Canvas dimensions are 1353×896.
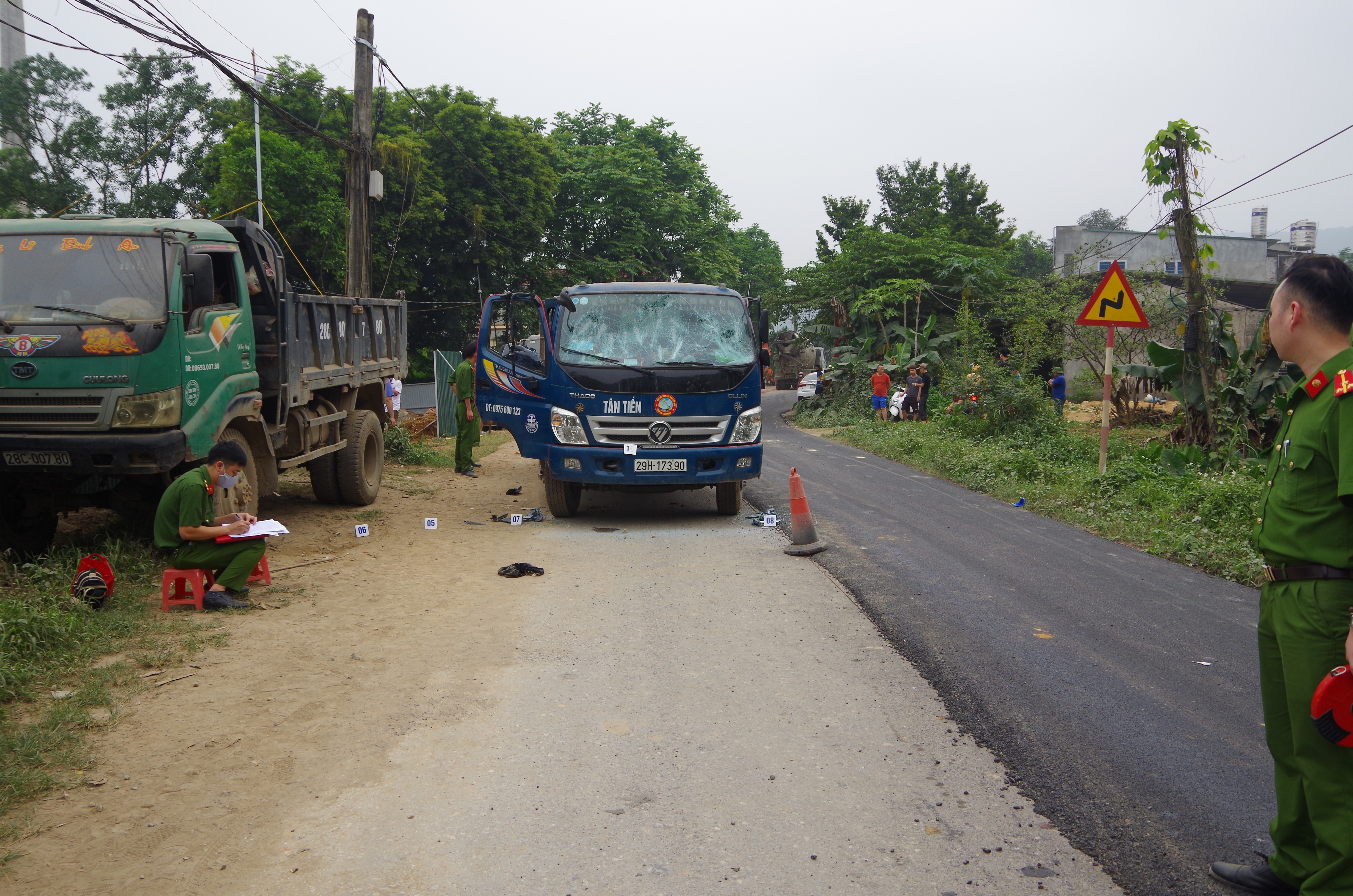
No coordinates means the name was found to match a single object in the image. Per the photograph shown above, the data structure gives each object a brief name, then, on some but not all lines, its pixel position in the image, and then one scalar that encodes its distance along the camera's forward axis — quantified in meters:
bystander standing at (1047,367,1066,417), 24.77
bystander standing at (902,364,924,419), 23.86
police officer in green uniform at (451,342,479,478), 14.47
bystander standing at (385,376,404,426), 18.16
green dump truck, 7.09
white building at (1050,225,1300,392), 35.53
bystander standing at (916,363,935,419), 23.80
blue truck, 10.02
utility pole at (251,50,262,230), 23.75
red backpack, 6.38
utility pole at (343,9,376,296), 15.20
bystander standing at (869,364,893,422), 24.95
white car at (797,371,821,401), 33.22
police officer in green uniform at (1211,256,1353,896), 2.88
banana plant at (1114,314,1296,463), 11.91
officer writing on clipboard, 6.68
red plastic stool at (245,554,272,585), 7.52
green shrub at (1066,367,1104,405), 29.94
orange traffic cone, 9.27
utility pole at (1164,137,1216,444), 12.26
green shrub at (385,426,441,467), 15.90
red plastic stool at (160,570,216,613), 6.67
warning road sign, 11.30
